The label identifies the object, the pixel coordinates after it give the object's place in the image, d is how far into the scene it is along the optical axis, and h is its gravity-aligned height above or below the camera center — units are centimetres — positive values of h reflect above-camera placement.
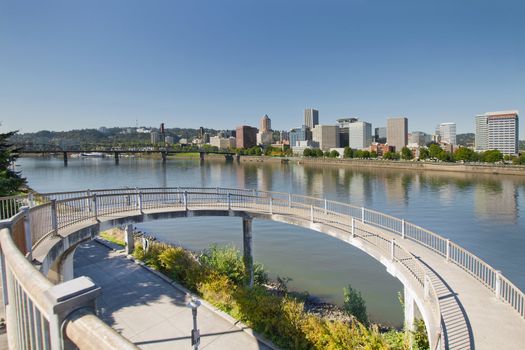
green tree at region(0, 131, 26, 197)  1762 -95
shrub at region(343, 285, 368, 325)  1502 -685
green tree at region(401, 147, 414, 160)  13500 -181
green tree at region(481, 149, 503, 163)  10406 -302
